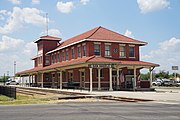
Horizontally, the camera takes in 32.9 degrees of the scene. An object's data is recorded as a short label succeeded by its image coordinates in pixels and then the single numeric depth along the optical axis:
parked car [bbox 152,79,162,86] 66.29
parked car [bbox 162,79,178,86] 63.34
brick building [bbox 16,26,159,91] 37.78
